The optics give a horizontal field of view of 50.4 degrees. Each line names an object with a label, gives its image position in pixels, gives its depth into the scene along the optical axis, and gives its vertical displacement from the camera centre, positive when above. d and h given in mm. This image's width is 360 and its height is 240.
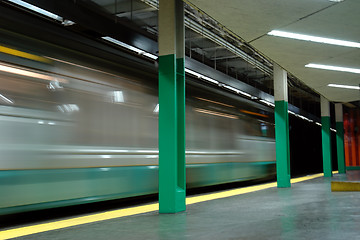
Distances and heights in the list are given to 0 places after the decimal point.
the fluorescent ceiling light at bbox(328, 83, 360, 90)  14555 +2496
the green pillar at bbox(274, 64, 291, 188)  12852 +755
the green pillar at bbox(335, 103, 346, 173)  21203 +930
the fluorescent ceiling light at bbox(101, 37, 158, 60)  7450 +2181
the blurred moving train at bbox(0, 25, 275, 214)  5859 +488
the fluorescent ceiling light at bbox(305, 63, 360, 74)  11281 +2515
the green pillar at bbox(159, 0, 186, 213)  6969 +852
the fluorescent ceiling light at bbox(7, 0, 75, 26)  5750 +2325
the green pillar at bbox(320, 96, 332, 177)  19734 +703
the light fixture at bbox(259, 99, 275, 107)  16094 +2188
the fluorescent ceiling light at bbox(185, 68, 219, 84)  10000 +2142
